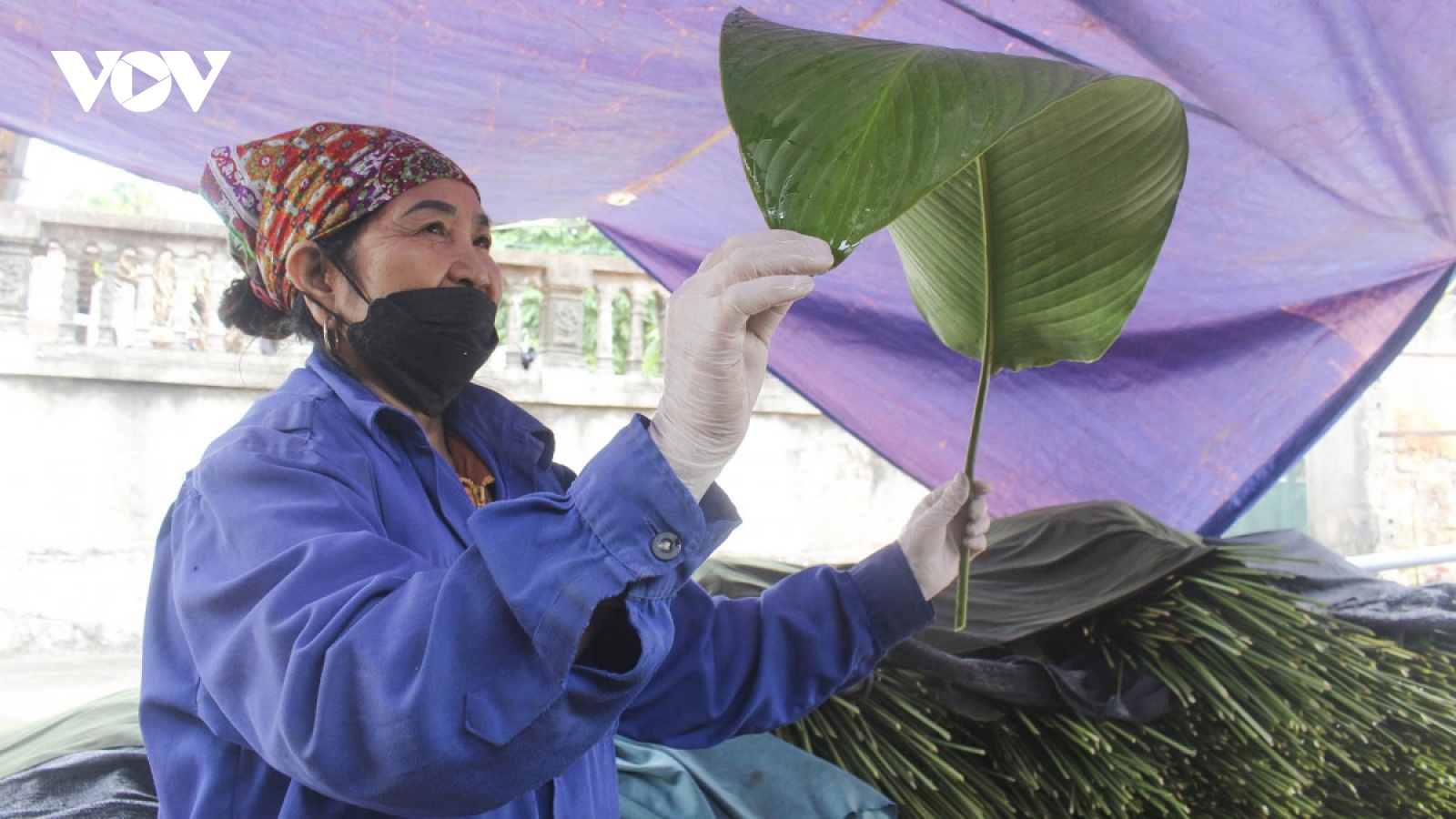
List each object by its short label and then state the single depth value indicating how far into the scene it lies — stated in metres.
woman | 0.80
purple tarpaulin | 1.50
